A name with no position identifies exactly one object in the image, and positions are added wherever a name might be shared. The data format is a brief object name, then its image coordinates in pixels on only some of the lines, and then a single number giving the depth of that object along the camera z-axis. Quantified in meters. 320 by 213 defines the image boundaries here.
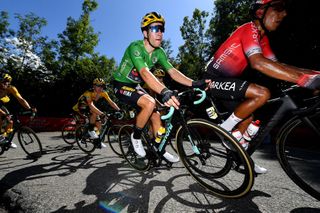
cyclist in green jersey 2.38
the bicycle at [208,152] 1.83
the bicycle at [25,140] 4.19
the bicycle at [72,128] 6.29
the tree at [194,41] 27.43
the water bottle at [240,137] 2.13
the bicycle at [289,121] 1.73
